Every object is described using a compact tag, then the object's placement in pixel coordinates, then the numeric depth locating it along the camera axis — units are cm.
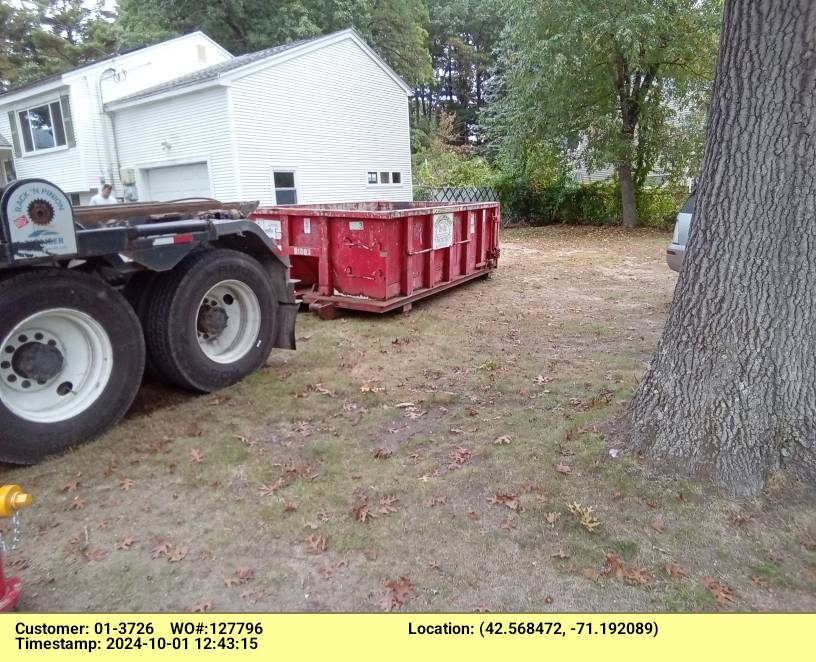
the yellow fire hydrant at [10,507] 224
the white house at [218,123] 1653
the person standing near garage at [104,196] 1220
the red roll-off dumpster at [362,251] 717
